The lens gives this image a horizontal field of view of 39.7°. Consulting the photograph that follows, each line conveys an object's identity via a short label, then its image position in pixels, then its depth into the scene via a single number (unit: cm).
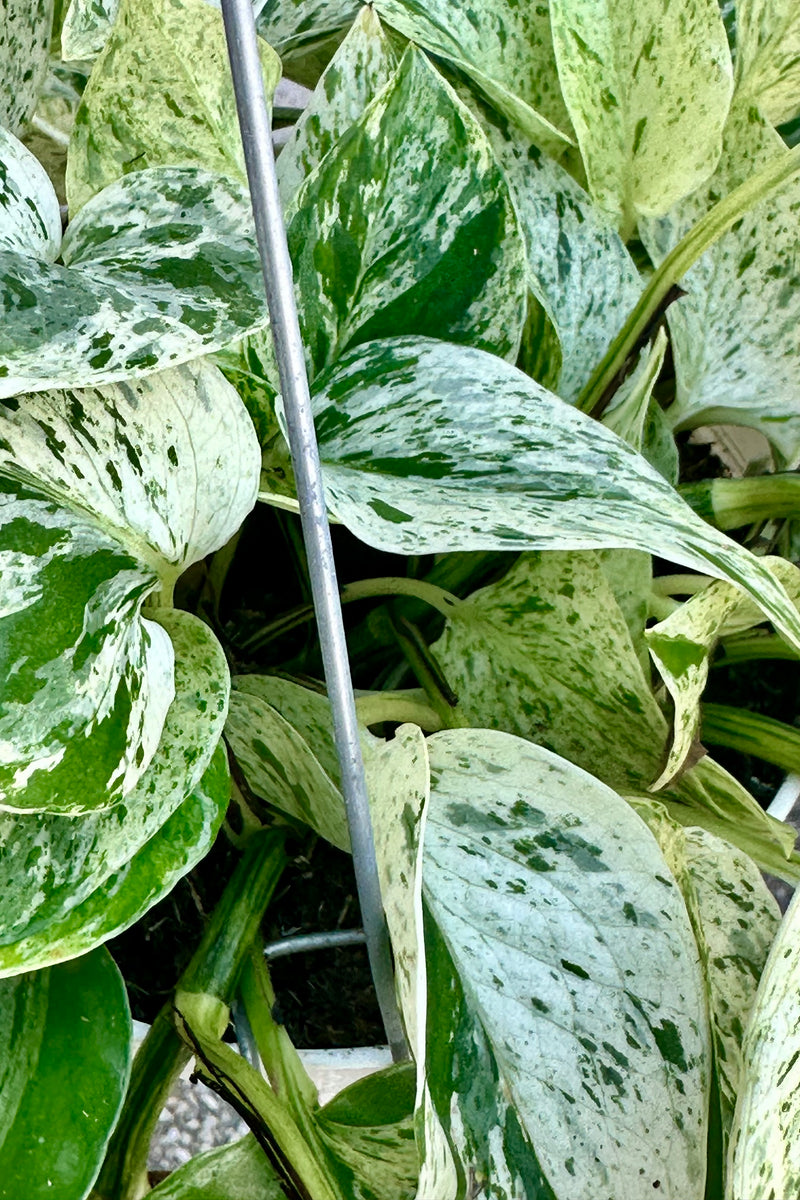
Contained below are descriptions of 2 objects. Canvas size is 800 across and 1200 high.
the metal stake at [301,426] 16
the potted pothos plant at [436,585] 26
